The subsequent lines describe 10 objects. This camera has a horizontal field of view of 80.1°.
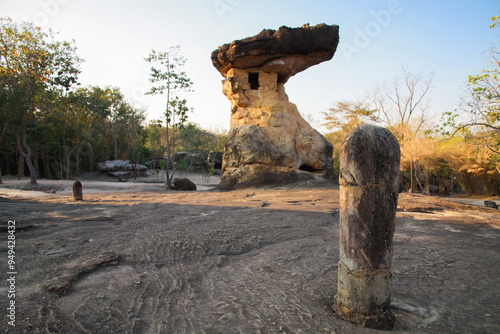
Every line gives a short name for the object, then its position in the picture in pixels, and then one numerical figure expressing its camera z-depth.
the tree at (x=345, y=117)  27.20
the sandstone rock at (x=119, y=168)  24.33
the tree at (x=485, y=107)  8.05
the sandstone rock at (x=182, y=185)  15.94
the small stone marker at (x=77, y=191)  9.20
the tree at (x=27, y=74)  13.80
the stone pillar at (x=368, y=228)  2.44
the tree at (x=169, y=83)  18.06
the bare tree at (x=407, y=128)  22.00
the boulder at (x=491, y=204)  10.46
